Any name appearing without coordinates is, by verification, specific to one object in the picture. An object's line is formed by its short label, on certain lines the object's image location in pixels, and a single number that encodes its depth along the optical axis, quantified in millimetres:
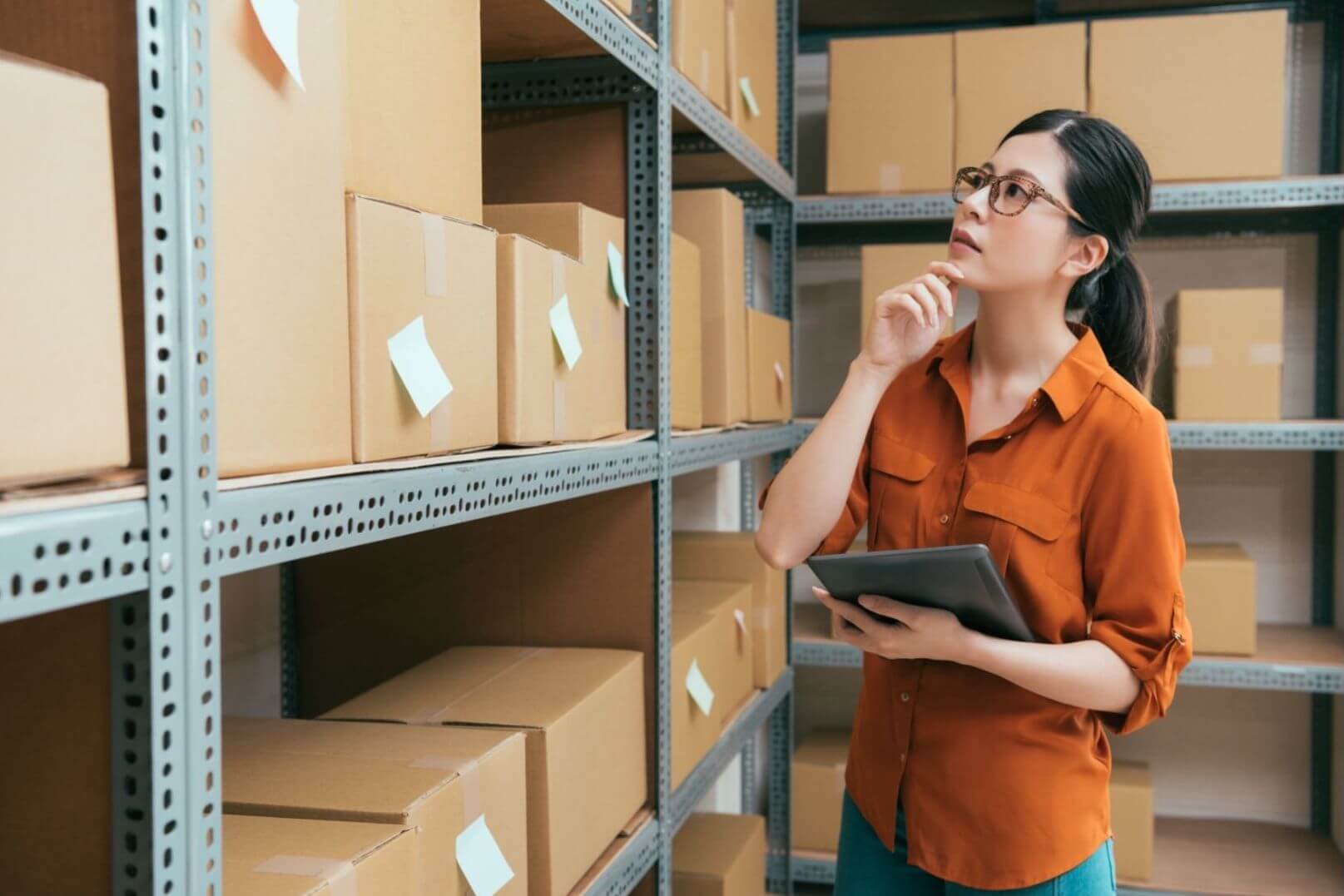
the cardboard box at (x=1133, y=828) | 2639
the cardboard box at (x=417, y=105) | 964
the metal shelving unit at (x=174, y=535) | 601
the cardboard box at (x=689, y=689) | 1791
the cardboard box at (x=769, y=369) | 2309
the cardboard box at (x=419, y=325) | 915
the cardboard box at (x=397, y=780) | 1005
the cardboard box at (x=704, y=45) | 1851
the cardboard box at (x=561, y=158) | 1645
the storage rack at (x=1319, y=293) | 2625
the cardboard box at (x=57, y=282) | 569
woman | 1296
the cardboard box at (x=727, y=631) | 2098
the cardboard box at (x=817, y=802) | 2805
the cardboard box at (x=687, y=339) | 1824
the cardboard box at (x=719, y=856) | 2052
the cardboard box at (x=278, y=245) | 755
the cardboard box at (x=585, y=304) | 1368
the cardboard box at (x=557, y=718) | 1264
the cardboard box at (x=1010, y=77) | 2691
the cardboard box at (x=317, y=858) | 838
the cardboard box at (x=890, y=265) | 2768
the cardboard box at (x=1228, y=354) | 2605
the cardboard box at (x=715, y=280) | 2055
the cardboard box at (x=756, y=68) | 2215
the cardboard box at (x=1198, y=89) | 2627
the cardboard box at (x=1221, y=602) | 2648
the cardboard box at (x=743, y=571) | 2455
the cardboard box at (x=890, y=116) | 2768
